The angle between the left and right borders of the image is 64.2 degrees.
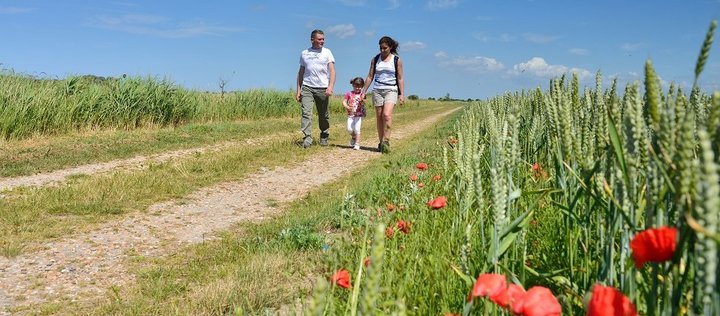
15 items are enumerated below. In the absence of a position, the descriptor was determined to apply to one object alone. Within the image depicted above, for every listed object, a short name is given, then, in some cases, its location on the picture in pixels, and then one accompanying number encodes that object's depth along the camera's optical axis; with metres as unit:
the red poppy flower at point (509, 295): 1.12
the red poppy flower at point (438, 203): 2.48
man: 9.98
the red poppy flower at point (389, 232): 2.62
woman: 9.58
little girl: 10.70
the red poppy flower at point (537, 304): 1.05
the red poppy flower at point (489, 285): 1.16
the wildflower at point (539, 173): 3.21
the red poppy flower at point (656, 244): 0.90
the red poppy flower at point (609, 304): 0.93
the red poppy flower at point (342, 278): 1.73
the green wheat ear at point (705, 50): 0.85
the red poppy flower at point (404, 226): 2.60
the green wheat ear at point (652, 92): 0.93
